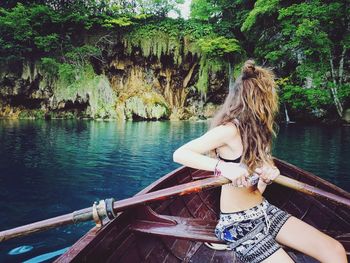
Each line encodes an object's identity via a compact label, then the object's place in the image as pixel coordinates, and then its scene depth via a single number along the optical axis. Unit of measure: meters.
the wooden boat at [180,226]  2.23
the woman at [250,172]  1.87
